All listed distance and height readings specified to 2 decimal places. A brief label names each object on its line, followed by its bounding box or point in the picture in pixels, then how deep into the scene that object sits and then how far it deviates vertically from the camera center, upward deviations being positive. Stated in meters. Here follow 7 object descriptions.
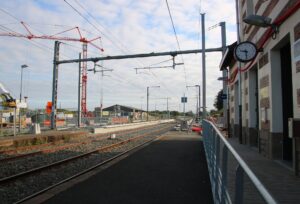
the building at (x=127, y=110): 110.53 +4.83
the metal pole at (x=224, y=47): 25.77 +5.23
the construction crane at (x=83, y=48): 53.54 +12.21
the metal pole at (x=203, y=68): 23.67 +3.45
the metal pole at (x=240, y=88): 17.21 +1.59
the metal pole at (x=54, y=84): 34.62 +3.64
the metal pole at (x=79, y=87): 42.94 +4.05
